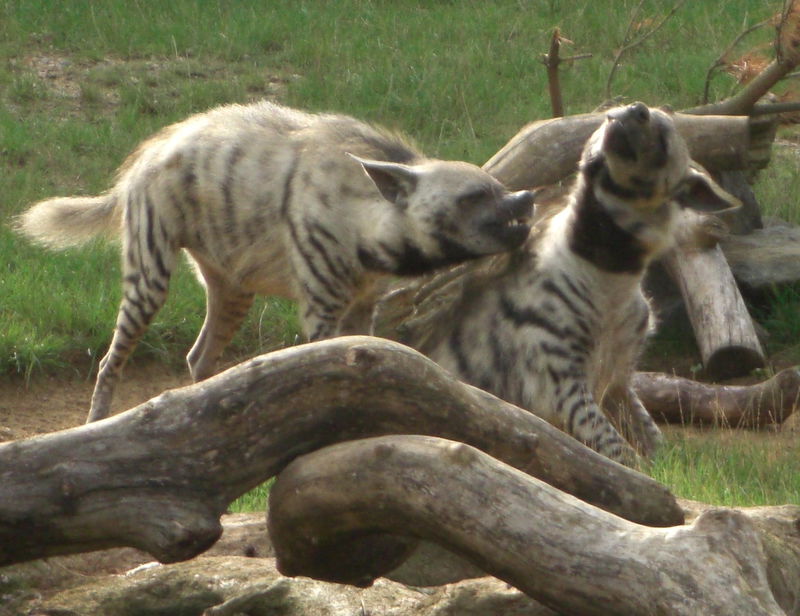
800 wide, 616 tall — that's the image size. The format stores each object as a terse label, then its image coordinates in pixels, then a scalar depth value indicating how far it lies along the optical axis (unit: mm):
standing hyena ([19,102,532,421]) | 10016
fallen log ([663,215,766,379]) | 12586
